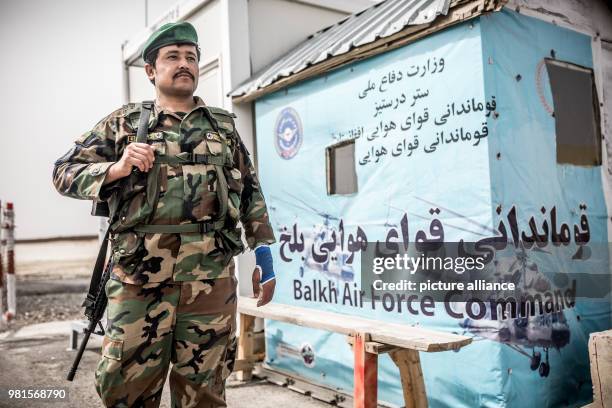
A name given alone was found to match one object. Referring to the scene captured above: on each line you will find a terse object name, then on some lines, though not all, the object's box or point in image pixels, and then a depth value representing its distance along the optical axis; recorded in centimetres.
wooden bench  273
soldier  206
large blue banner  305
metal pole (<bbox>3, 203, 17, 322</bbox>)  659
